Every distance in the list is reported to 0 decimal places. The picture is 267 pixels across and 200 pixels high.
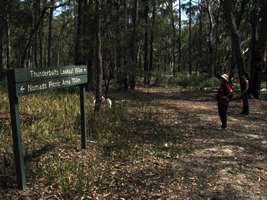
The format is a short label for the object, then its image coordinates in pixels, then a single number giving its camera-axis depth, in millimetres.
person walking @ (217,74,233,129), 9586
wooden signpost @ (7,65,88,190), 4910
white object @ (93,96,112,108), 12426
